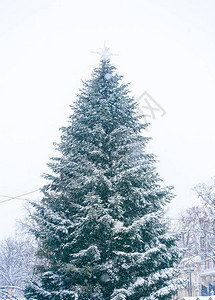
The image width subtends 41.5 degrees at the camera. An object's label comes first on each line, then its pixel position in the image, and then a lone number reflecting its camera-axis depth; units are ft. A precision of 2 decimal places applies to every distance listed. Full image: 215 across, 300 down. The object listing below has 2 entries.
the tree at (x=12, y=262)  153.24
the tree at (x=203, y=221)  77.77
